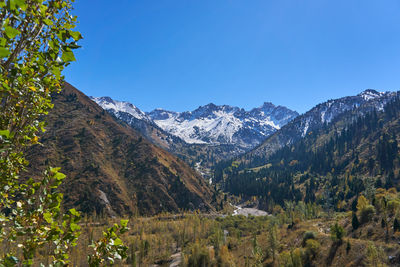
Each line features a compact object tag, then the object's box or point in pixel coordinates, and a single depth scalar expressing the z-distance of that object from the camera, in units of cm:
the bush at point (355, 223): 5192
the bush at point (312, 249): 4498
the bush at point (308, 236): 5158
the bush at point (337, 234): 4344
